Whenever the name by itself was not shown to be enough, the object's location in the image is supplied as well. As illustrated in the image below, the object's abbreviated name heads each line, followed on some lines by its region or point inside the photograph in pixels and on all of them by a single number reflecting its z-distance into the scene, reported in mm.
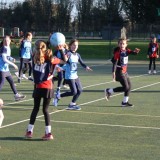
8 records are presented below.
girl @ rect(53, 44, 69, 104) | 15583
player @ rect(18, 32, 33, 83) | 19688
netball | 9461
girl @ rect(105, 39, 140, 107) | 13312
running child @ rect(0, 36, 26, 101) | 13578
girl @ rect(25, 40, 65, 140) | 8906
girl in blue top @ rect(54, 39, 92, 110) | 12719
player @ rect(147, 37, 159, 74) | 25422
